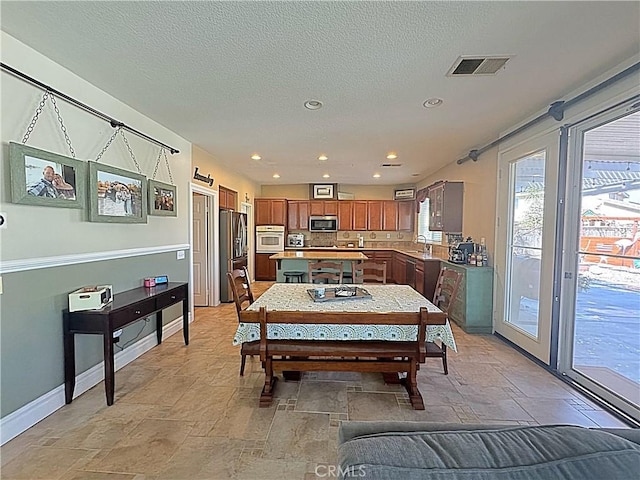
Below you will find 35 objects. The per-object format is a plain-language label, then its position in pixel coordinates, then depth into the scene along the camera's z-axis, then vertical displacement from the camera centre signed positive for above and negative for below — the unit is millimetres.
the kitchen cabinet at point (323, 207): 9305 +485
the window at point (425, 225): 7805 +43
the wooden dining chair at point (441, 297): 2830 -668
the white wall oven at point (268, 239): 9000 -361
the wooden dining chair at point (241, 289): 2891 -628
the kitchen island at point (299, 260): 5809 -595
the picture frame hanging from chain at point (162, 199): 3959 +287
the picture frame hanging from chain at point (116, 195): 3010 +261
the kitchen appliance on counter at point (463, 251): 5230 -362
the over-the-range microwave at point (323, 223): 9258 +61
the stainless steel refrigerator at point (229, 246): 6305 -395
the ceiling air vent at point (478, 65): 2490 +1191
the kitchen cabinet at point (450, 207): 5910 +345
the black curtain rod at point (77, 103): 2209 +920
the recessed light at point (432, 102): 3264 +1179
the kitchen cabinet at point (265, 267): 9000 -1084
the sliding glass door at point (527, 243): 3484 -170
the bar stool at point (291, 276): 6008 -866
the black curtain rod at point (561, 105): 2512 +1100
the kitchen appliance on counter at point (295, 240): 9388 -398
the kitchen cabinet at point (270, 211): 9180 +357
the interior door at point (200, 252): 6145 -493
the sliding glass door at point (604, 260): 2598 -250
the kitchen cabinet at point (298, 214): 9359 +296
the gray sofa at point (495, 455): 729 -501
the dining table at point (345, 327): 2602 -747
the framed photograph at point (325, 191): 9320 +909
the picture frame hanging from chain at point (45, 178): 2271 +312
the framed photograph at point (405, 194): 9115 +852
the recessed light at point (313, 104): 3360 +1177
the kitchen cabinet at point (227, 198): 6455 +502
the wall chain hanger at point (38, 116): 2395 +736
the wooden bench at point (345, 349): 2500 -916
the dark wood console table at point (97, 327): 2682 -812
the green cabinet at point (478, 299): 4707 -954
